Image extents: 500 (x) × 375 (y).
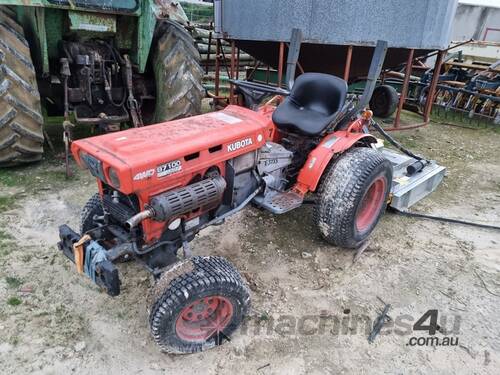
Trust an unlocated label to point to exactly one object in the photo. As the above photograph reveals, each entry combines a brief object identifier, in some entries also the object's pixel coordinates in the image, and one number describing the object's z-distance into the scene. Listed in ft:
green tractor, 11.44
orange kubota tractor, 6.52
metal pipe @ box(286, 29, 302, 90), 11.15
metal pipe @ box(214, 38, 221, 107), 20.18
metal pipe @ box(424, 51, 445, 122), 18.54
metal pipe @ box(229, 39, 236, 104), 17.83
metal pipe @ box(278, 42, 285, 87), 15.86
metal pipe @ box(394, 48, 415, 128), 16.48
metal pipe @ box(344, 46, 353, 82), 15.31
